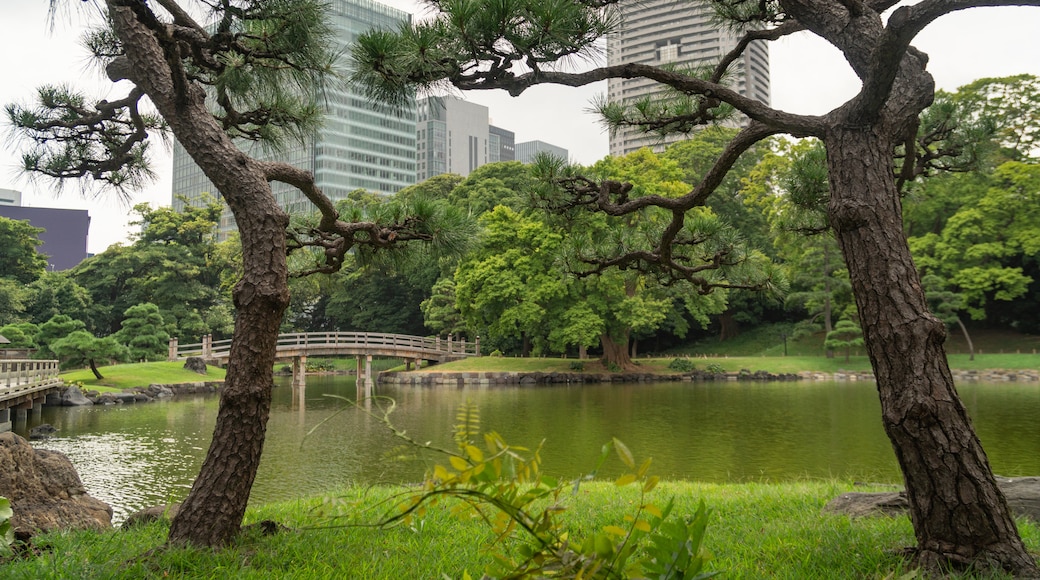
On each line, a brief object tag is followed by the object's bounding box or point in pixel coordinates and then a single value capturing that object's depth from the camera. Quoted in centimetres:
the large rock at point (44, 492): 319
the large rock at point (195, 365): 1902
